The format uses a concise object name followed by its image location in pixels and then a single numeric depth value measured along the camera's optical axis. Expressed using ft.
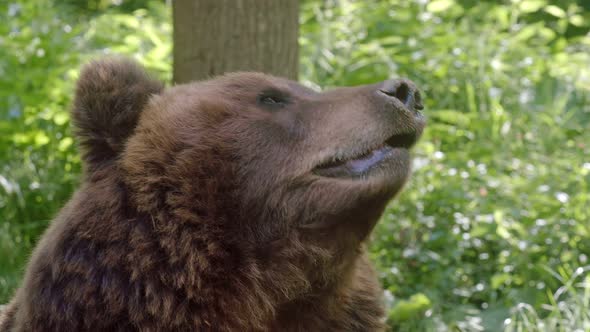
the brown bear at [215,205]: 17.94
